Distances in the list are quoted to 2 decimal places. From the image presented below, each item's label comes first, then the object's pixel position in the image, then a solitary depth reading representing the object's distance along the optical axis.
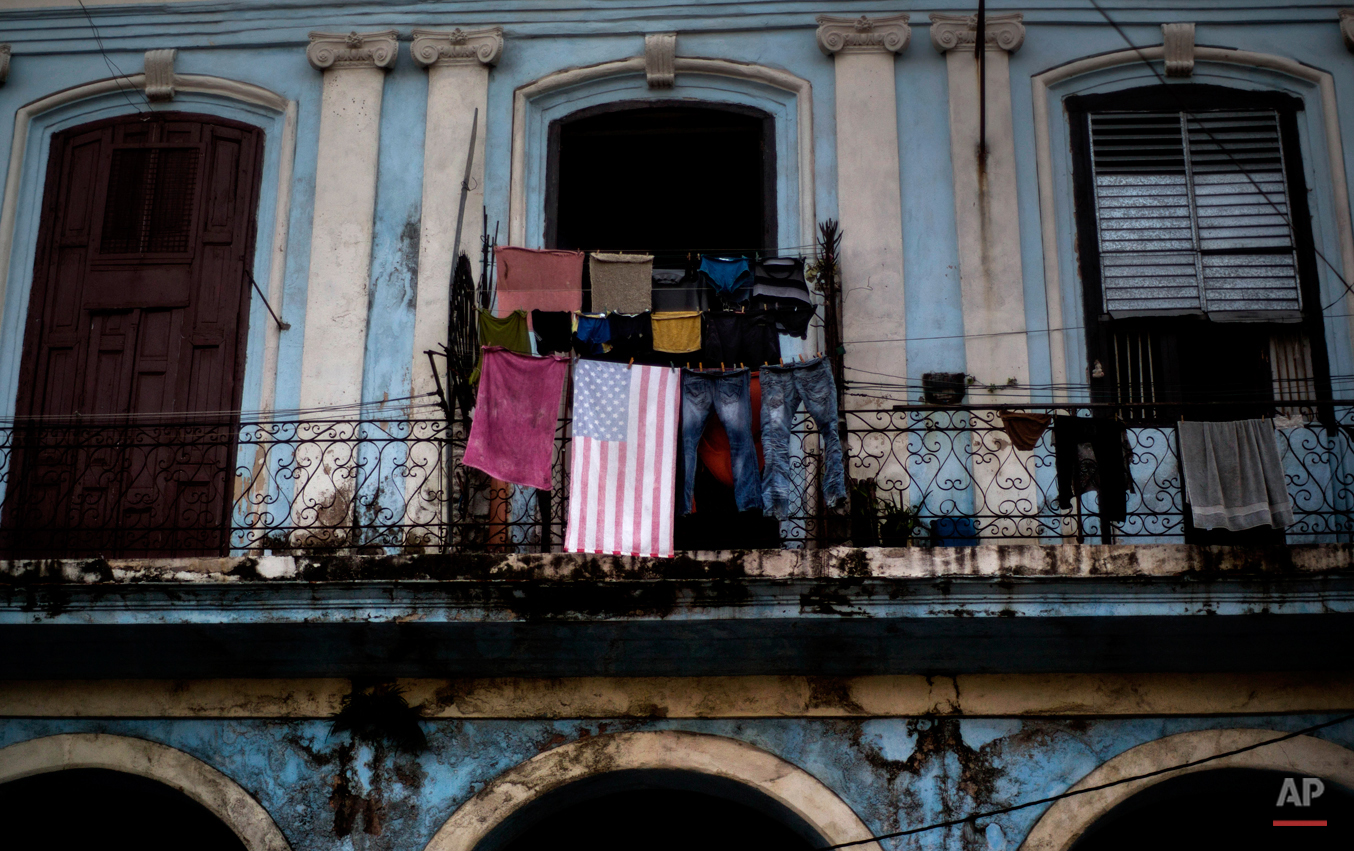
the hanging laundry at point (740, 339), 8.63
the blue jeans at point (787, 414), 8.04
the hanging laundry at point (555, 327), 8.91
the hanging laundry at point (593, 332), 8.75
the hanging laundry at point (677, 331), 8.68
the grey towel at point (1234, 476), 7.82
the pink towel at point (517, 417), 8.00
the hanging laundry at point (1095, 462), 8.11
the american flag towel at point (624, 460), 7.82
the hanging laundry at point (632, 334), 8.73
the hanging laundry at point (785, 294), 8.75
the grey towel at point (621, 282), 8.95
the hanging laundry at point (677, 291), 9.30
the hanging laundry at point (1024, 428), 8.18
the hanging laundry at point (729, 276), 9.02
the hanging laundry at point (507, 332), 8.65
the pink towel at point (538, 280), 8.95
